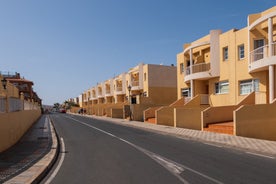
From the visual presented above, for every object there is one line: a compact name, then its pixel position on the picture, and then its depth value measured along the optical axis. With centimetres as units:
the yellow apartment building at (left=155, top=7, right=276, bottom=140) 1697
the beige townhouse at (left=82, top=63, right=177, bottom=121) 4058
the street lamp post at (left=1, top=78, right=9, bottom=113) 1355
